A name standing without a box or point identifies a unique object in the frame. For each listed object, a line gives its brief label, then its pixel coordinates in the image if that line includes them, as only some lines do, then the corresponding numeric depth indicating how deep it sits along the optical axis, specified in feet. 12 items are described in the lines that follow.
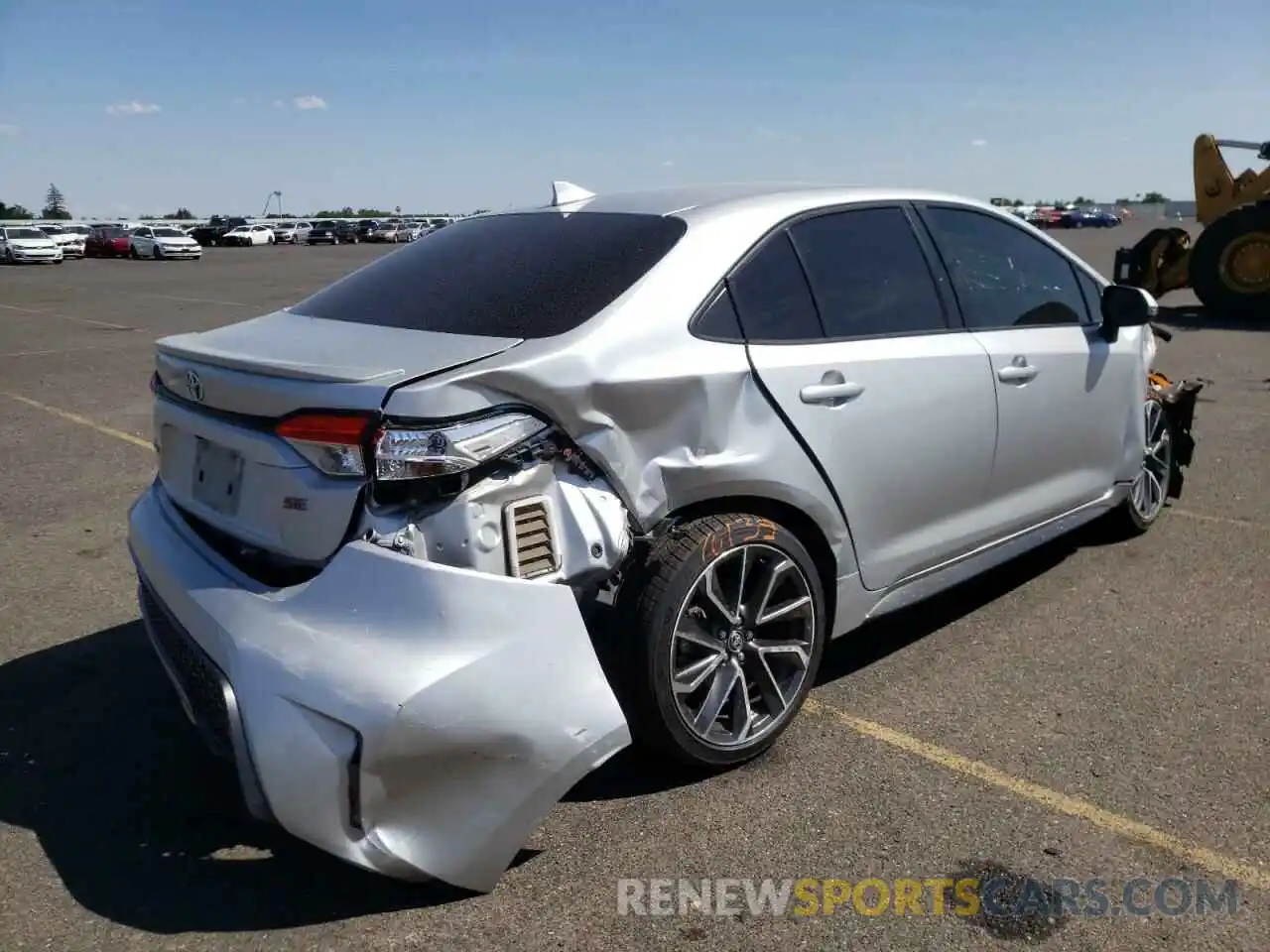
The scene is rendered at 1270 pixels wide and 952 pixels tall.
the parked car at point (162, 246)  141.49
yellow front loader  48.85
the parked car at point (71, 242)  143.89
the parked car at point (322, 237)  202.80
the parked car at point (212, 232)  201.86
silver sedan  8.01
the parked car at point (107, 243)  151.27
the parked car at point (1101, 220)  237.04
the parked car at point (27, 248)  125.29
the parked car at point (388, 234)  209.15
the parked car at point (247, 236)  195.72
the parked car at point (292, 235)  212.43
